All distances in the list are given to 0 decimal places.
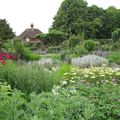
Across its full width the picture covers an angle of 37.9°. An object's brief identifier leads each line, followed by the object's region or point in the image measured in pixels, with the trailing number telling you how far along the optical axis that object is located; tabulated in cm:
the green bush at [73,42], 1349
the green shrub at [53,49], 1548
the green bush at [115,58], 804
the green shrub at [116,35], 1710
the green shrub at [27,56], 928
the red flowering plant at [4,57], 647
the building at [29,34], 3199
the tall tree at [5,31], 2290
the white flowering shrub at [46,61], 698
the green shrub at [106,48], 1449
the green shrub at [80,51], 999
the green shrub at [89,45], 1144
